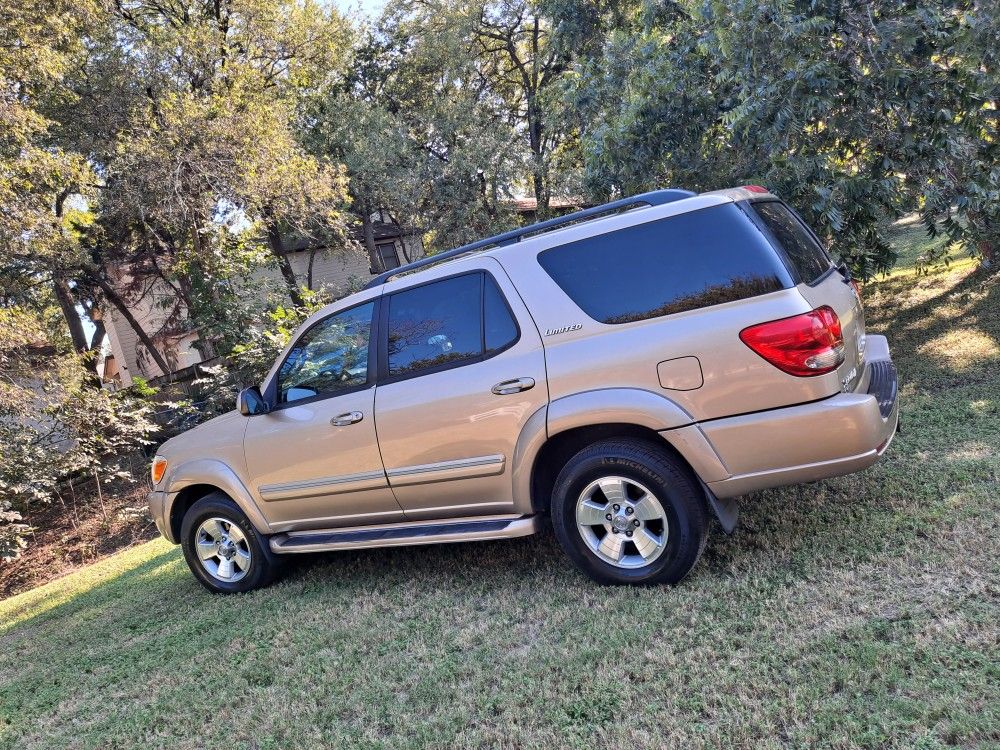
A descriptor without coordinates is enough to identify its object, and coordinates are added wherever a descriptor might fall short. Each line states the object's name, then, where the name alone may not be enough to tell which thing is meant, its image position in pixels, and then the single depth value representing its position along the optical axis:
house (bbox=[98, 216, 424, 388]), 18.62
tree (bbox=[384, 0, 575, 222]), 20.30
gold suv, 3.58
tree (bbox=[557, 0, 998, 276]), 6.45
